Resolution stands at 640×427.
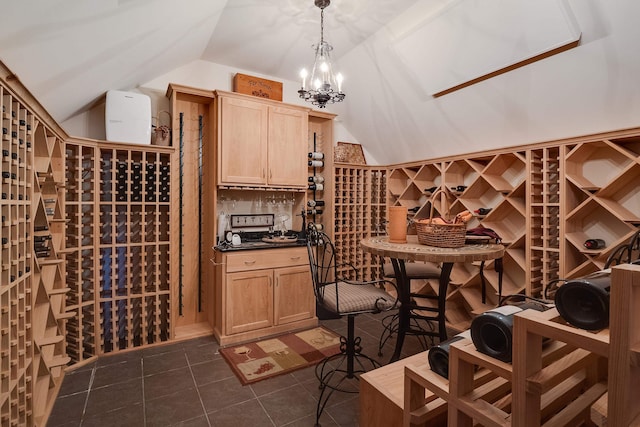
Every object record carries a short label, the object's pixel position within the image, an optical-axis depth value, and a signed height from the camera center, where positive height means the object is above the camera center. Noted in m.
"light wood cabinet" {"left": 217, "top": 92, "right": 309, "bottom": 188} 2.97 +0.62
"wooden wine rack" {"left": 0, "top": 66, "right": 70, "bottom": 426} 1.35 -0.32
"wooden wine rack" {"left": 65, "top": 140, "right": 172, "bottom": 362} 2.51 -0.35
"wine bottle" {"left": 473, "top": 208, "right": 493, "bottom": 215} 3.03 -0.04
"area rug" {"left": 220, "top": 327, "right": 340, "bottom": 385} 2.38 -1.24
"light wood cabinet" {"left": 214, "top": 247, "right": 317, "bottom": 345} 2.86 -0.85
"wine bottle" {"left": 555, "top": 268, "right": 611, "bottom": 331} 0.67 -0.21
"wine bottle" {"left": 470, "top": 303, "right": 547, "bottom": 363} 0.81 -0.34
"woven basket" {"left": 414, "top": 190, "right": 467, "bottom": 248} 1.87 -0.17
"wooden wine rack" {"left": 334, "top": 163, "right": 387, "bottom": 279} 3.88 -0.08
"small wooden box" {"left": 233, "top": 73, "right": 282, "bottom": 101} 3.19 +1.22
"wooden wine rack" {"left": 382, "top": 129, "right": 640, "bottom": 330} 2.27 +0.02
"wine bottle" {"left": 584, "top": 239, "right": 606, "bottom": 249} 2.31 -0.27
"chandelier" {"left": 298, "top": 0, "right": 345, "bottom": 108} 2.25 +0.88
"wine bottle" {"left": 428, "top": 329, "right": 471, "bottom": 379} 0.99 -0.48
